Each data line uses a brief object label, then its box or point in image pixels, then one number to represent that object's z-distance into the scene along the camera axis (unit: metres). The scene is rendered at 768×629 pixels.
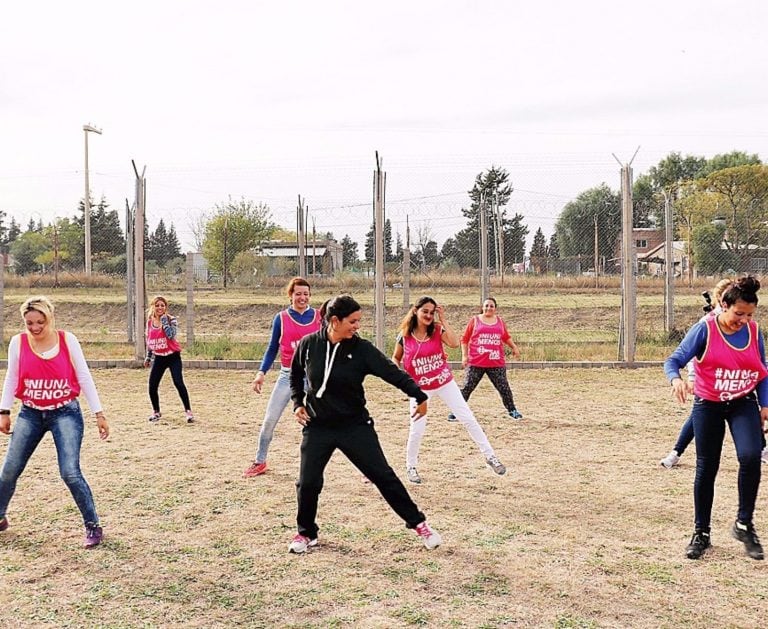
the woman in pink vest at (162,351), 10.34
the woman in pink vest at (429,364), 7.28
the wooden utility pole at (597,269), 20.81
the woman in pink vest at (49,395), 5.56
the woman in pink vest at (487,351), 10.23
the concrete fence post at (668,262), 16.95
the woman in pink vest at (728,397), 5.27
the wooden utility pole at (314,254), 20.05
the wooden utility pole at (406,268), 16.81
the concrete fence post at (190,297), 17.03
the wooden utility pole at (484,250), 16.09
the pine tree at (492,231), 16.69
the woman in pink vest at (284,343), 7.58
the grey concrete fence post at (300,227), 17.80
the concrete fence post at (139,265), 15.41
